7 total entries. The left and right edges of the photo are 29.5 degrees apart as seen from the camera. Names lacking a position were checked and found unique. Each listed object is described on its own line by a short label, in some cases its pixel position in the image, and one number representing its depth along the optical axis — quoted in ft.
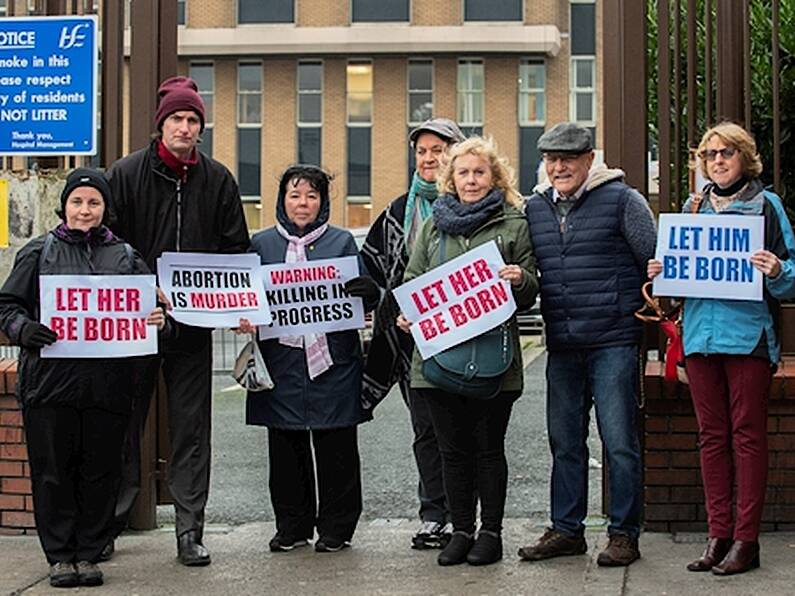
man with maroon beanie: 22.90
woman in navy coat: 23.53
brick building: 168.66
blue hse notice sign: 25.13
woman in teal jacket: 20.99
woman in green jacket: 22.02
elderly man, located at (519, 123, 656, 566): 21.68
